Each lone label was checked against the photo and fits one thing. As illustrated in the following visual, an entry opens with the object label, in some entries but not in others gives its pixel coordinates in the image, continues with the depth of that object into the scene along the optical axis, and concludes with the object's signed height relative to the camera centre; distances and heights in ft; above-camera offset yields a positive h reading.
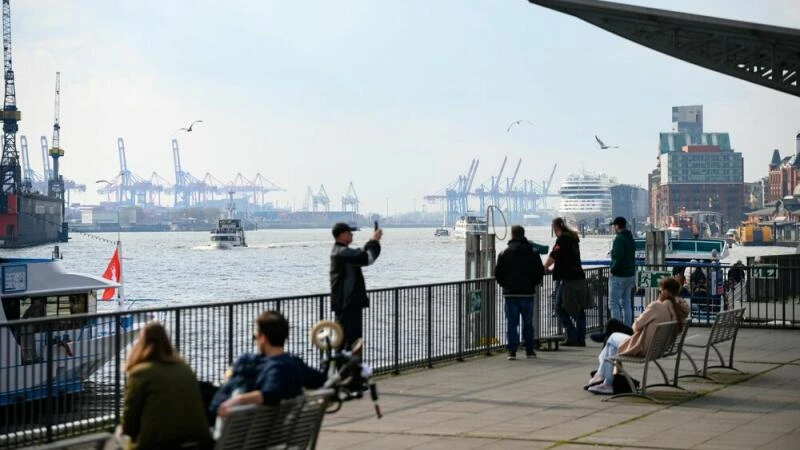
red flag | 137.55 -4.53
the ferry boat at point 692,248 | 154.92 -2.28
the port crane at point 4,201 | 631.56 +12.94
